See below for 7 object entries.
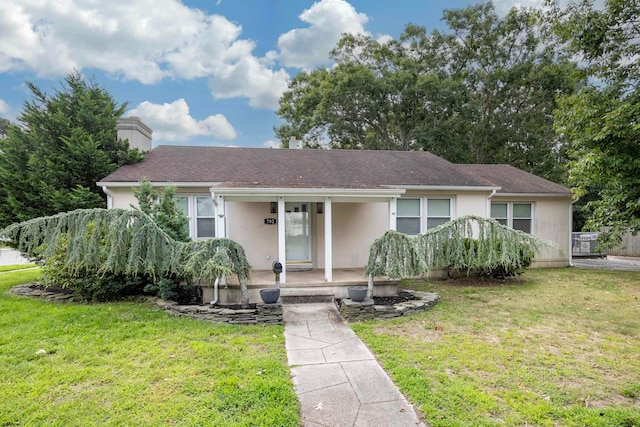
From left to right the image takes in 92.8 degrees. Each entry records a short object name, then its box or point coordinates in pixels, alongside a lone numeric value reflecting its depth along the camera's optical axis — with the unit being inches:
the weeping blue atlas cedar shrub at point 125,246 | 247.8
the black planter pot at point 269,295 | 253.3
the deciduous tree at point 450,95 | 834.8
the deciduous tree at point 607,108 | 329.4
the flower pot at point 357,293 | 259.4
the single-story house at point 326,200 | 360.8
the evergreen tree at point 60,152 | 396.5
